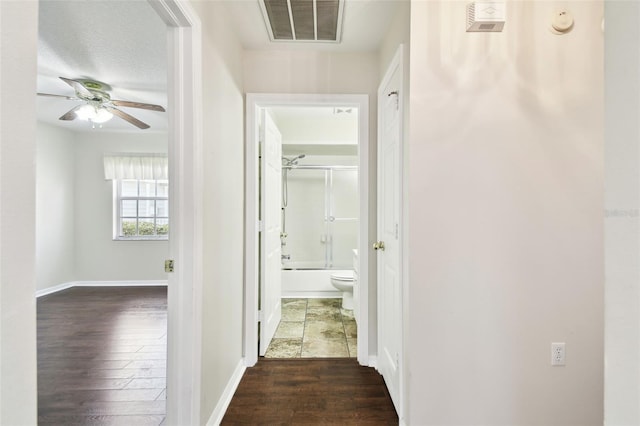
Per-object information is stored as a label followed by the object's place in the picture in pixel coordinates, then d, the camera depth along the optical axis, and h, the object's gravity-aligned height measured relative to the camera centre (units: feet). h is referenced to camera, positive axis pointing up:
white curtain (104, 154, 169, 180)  15.42 +2.39
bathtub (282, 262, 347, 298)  13.78 -3.43
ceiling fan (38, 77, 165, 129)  9.25 +3.51
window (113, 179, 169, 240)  15.92 +0.13
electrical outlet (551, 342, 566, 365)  4.79 -2.30
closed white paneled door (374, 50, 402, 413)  5.65 -0.38
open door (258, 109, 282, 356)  8.08 -0.54
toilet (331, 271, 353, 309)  11.51 -2.88
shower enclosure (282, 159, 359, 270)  15.75 -0.20
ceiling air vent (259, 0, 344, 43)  5.86 +4.17
